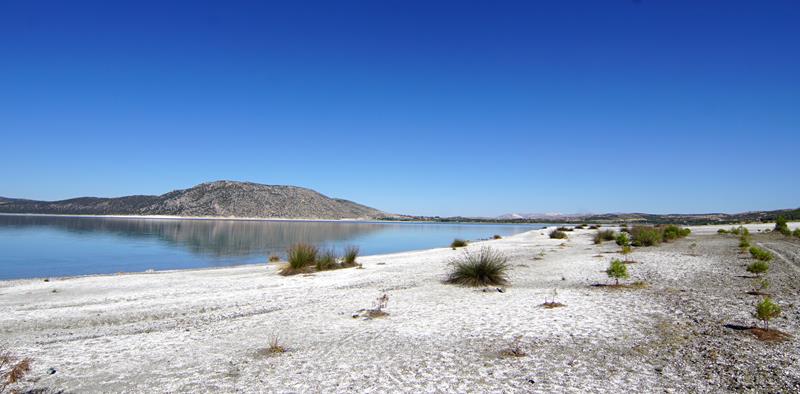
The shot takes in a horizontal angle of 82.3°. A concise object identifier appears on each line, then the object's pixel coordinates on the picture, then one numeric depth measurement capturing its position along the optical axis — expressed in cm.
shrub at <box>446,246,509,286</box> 1289
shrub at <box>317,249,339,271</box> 1850
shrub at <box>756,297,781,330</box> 679
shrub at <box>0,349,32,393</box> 564
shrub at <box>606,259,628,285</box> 1145
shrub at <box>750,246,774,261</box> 1551
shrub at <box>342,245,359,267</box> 1964
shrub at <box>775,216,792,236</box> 3469
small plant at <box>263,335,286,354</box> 673
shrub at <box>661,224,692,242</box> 3150
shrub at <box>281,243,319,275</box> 1789
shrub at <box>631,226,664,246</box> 2652
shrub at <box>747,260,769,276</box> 1245
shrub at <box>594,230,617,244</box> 3215
